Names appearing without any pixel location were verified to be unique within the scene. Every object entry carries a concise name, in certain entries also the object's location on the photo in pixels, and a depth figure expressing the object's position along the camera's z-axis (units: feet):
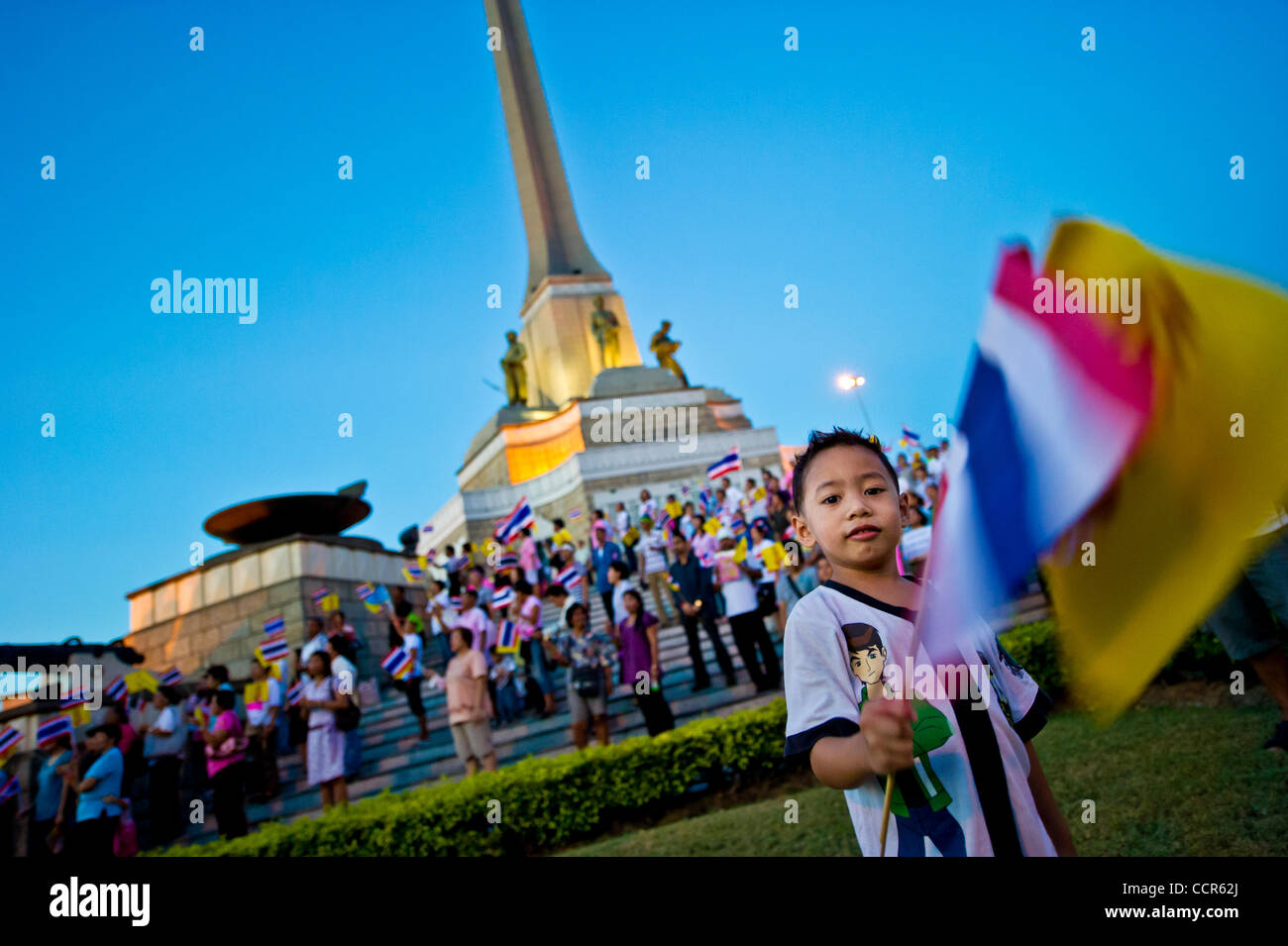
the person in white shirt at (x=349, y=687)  26.09
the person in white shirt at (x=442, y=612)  34.60
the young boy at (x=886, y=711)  5.40
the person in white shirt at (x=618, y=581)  28.17
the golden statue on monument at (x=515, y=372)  107.04
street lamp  31.92
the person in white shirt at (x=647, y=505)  59.16
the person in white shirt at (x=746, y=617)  28.43
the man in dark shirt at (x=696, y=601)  30.14
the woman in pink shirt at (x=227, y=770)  24.27
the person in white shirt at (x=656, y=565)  38.32
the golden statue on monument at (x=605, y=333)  110.22
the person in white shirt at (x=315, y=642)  34.65
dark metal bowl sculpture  59.00
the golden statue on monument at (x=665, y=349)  106.01
